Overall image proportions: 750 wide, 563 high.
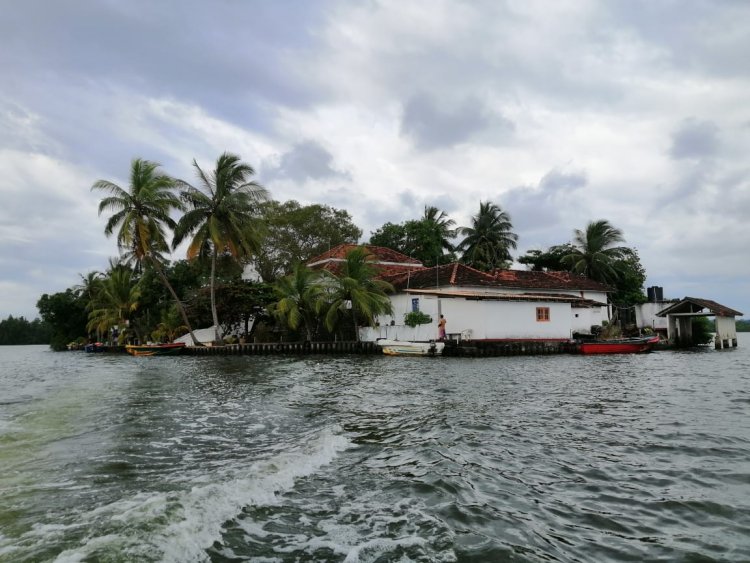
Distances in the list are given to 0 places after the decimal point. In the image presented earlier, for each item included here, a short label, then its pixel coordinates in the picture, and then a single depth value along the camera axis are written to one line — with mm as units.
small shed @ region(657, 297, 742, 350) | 29922
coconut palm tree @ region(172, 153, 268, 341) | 28875
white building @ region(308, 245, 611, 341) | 25750
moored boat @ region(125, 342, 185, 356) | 29297
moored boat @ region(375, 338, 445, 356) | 23578
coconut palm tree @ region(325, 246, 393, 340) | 26078
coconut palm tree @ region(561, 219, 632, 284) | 40312
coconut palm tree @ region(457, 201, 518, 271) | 43312
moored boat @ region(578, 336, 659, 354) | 25078
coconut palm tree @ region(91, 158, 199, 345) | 28422
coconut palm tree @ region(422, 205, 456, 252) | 44438
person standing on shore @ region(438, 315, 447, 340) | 24656
